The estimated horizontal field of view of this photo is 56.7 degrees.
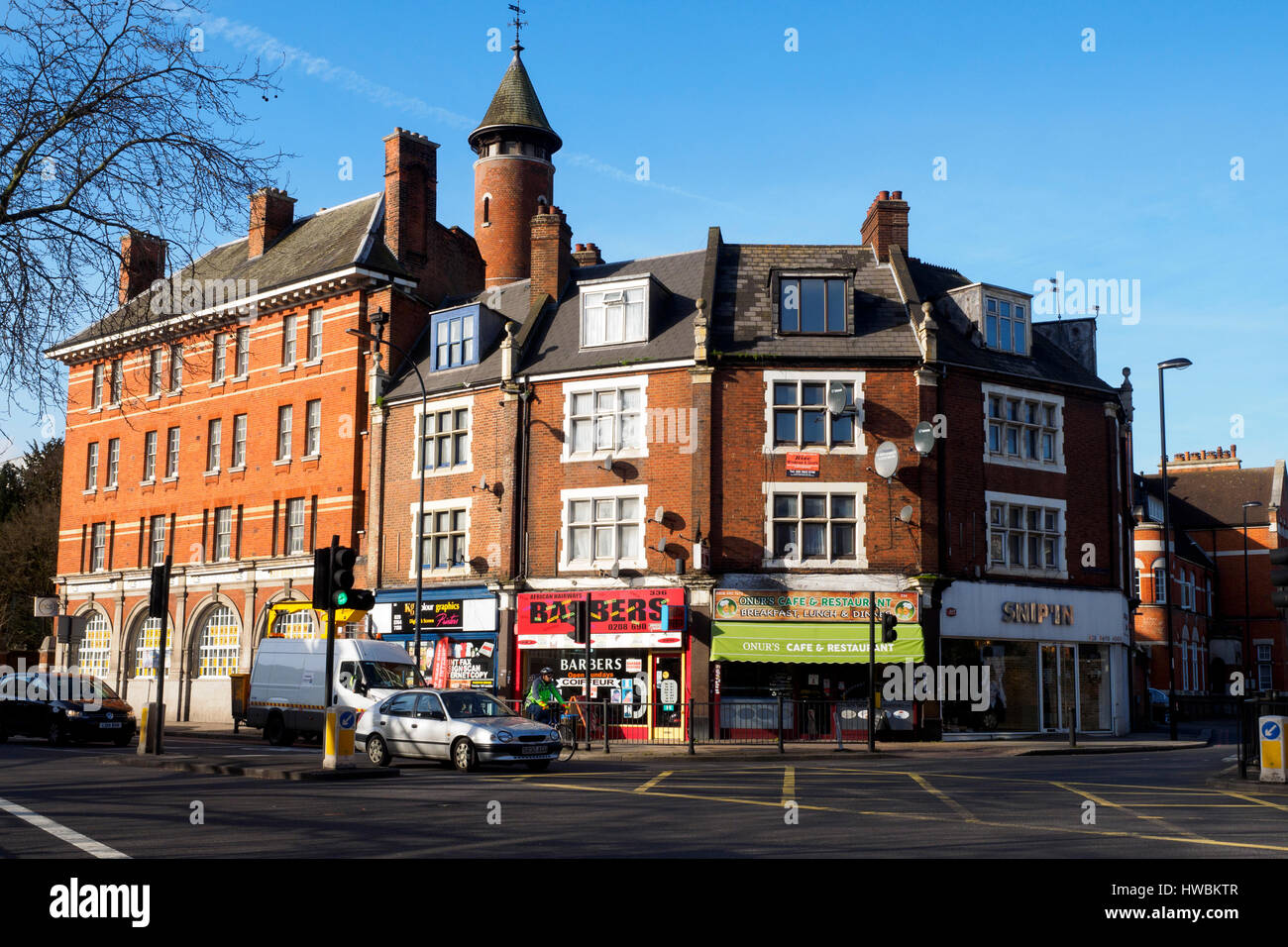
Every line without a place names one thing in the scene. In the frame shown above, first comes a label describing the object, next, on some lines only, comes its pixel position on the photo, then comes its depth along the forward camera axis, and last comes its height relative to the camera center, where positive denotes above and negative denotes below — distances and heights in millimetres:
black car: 27625 -2516
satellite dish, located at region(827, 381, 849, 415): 31906 +5566
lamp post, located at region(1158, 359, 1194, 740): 32269 +1463
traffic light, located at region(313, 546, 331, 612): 18781 +383
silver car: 19969 -2192
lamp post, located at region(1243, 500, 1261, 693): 68375 -1261
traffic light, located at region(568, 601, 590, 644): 26328 -365
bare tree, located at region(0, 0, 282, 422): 15867 +6009
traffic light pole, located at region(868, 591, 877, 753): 26262 -1960
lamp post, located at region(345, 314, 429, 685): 30672 +5256
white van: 26562 -1776
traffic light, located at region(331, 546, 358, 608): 18688 +458
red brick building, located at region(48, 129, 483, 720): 40125 +5884
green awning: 31094 -934
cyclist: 28531 -2364
